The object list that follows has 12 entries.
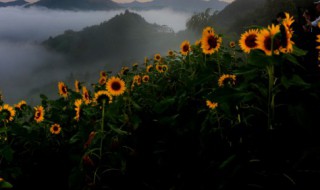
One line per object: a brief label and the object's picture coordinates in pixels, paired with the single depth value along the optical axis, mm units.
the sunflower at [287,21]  1710
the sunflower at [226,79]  2156
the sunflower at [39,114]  3225
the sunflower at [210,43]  2570
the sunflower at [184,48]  4427
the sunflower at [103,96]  2419
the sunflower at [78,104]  2710
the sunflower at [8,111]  3120
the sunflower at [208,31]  2680
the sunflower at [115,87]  2667
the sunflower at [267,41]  1528
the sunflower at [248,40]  2344
